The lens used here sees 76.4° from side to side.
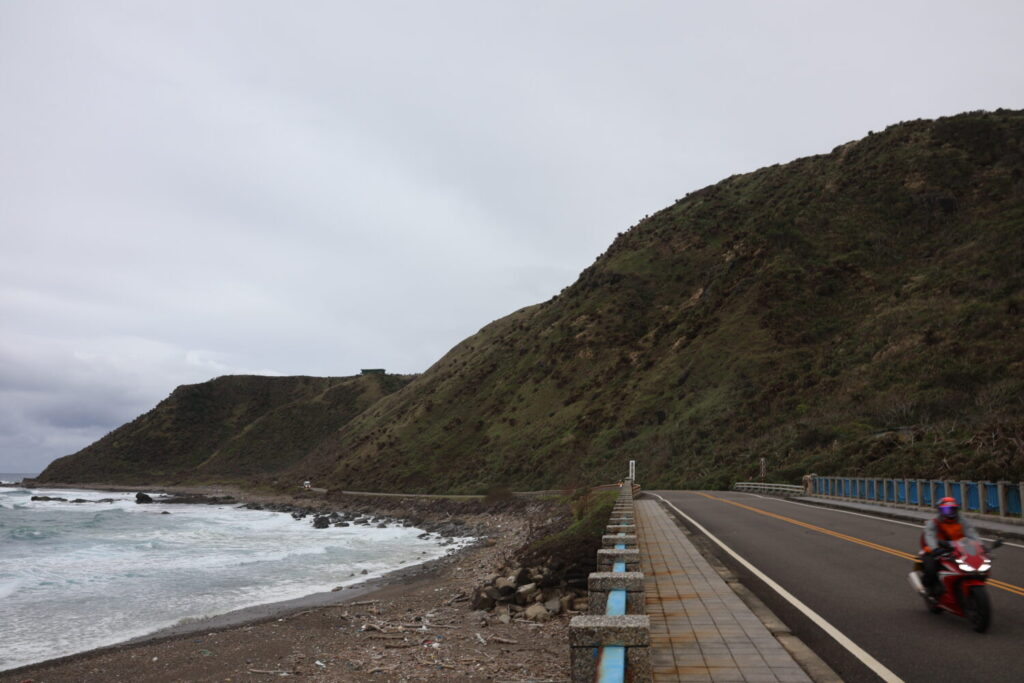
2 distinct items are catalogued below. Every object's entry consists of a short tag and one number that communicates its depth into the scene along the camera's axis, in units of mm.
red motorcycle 7391
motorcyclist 8195
